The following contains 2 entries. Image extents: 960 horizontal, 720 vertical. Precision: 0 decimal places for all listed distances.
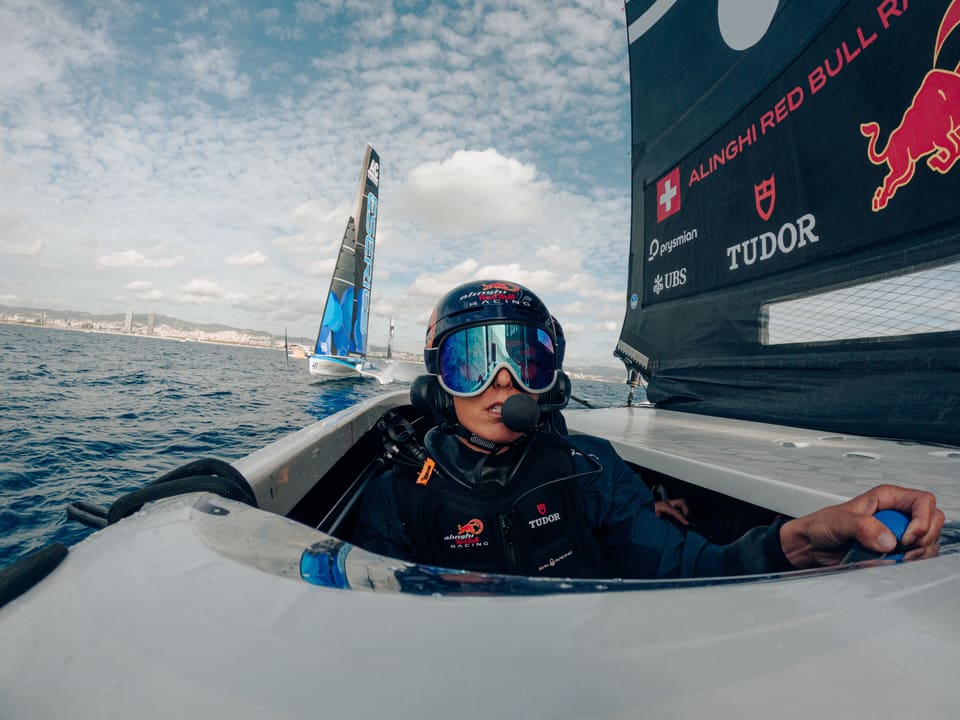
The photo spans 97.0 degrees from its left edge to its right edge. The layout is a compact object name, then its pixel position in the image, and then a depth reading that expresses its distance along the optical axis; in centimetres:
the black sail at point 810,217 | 226
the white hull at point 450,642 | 36
